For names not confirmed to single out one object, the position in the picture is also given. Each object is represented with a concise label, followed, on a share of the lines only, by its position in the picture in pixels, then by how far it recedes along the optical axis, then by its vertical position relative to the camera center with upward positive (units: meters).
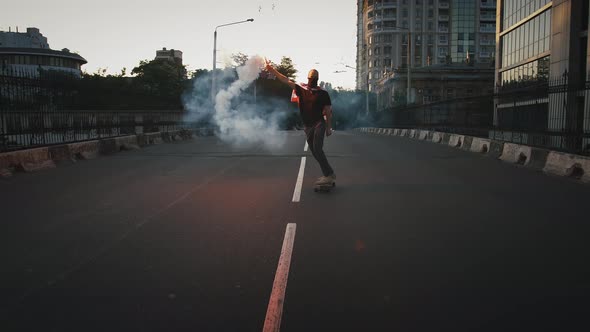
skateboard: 9.55 -1.20
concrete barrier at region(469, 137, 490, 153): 18.27 -0.84
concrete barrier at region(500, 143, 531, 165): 14.38 -0.92
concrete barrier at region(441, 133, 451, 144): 24.83 -0.77
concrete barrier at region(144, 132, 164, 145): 23.59 -0.74
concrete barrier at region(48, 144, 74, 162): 14.53 -0.88
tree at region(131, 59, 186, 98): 65.44 +6.13
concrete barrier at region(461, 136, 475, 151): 20.55 -0.82
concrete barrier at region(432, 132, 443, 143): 26.68 -0.77
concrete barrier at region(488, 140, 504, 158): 16.62 -0.87
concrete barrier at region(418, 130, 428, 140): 30.27 -0.74
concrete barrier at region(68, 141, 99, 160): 15.86 -0.88
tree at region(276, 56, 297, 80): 89.69 +10.25
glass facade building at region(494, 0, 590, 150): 16.31 +5.27
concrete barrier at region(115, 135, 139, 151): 19.82 -0.82
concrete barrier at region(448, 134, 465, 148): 22.05 -0.80
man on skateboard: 9.85 +0.26
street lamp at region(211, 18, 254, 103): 33.84 +4.72
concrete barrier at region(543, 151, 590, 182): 11.09 -0.99
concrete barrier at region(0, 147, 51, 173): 12.21 -0.91
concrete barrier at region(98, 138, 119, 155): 18.03 -0.85
